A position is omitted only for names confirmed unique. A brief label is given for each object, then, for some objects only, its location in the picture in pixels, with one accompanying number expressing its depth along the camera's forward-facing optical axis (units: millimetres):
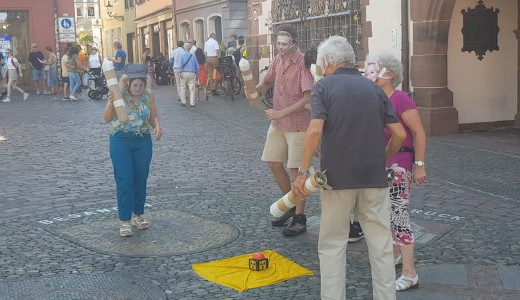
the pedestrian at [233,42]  25339
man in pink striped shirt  6441
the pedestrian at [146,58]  33500
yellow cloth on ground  5254
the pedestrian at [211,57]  23266
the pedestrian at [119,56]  22656
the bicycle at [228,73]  22141
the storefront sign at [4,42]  31578
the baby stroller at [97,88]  24125
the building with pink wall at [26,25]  31891
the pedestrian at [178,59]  19984
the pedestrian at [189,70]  19692
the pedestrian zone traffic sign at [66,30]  27953
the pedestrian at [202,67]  23500
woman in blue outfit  6637
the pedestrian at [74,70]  23844
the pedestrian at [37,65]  27828
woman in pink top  5055
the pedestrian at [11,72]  24266
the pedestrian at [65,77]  24312
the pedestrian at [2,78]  25650
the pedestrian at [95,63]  24531
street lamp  50119
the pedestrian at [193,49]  23941
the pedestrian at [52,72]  27766
